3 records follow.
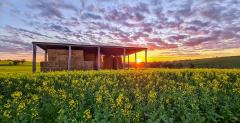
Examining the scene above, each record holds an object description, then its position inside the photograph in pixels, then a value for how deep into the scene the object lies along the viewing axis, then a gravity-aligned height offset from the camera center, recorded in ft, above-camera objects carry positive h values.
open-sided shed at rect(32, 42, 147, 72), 31.47 +4.81
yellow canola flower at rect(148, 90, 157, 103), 9.39 -3.27
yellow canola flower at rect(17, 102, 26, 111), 8.03 -3.36
